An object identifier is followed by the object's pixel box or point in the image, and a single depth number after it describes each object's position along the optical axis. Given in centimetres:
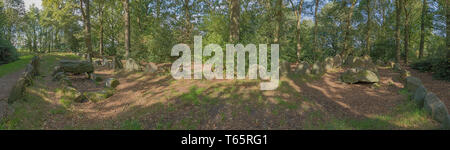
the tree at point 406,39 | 1764
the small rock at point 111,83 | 995
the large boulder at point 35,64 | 1061
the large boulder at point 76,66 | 1057
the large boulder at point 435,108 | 530
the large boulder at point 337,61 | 1443
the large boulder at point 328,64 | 1323
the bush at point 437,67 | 983
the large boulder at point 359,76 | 945
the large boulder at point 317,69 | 1175
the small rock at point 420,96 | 654
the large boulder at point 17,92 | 653
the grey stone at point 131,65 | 1279
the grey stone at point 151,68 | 1195
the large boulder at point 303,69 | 1140
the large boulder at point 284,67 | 1043
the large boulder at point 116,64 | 1372
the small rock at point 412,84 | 800
